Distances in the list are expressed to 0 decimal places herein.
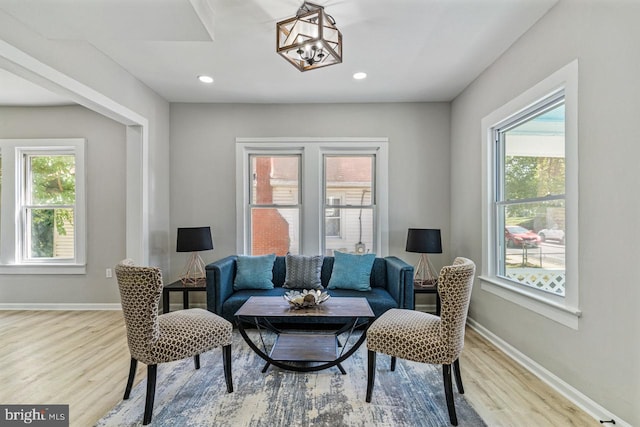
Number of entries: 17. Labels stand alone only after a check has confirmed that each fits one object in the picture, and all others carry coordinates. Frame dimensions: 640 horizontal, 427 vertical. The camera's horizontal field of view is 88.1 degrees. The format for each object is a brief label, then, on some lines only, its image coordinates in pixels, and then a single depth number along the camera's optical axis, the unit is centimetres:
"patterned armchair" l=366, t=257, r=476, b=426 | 204
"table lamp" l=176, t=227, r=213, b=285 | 379
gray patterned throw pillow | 384
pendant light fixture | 204
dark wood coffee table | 245
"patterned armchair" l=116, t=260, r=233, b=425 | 198
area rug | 198
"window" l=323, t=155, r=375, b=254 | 447
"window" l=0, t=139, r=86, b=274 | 432
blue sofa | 336
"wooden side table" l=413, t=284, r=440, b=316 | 363
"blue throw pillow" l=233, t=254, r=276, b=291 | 378
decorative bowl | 260
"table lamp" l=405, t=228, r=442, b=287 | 379
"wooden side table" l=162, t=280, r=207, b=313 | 367
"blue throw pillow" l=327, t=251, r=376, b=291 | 372
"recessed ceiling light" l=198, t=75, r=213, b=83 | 359
